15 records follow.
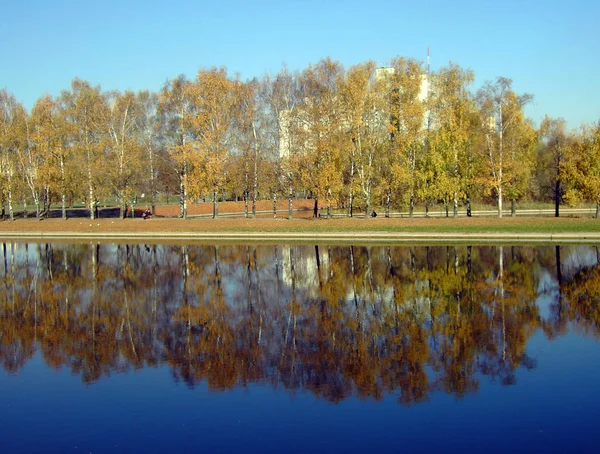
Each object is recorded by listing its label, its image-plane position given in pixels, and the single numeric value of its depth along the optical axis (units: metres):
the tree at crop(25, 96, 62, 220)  61.16
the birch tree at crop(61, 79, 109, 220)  59.31
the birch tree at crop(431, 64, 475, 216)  52.97
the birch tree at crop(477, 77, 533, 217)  50.88
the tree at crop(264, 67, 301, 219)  54.75
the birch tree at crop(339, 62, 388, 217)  52.47
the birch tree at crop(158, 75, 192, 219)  56.34
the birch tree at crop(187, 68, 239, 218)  54.97
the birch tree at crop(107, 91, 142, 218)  58.94
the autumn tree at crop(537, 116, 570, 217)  52.59
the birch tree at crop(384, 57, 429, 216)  52.59
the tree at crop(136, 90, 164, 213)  62.59
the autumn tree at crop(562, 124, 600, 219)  49.47
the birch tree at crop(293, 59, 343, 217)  52.56
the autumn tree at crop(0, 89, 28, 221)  62.25
